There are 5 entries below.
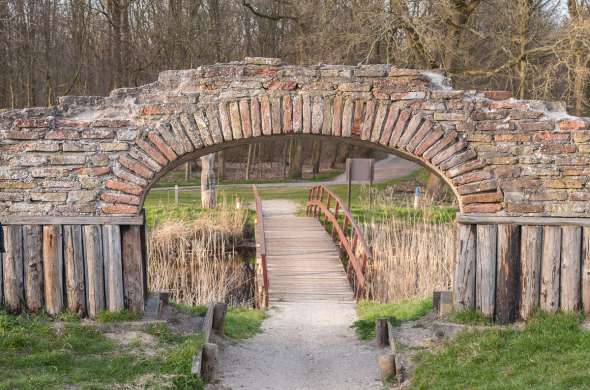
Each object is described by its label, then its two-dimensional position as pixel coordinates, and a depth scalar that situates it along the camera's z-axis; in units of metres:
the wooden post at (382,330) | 7.72
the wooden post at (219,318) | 7.81
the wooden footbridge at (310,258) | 11.30
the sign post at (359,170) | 15.30
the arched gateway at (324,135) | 6.65
